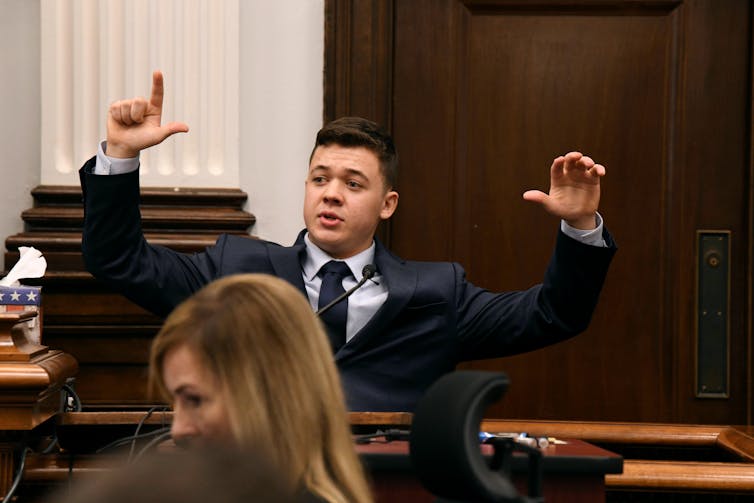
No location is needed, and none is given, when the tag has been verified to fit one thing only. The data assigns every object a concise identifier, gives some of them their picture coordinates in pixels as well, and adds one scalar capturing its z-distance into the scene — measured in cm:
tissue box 469
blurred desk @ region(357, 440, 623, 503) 337
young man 477
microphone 439
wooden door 674
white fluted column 640
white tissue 504
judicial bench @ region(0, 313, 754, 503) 343
